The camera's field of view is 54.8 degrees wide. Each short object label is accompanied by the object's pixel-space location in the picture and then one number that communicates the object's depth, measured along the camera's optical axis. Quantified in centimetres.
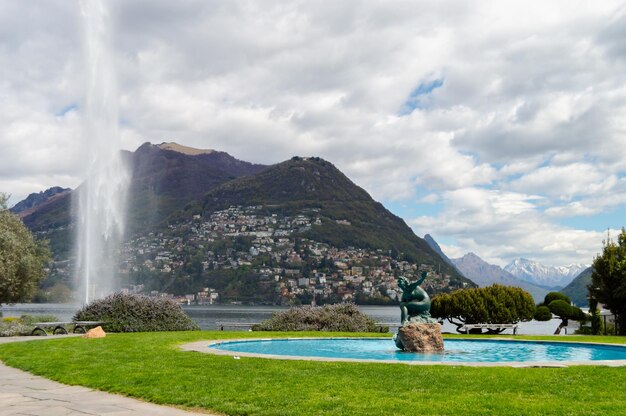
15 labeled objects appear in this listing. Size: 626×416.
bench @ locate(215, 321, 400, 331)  3456
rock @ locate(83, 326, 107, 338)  2516
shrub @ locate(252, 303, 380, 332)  3316
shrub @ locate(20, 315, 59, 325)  3566
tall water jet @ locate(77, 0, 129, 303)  5631
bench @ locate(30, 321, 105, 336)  2877
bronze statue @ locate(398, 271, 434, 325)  2139
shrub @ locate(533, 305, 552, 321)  4166
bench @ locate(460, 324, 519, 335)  3737
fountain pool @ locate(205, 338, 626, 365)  1890
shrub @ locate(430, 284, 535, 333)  3838
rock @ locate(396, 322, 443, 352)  2009
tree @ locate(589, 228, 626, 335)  3591
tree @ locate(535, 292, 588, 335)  4178
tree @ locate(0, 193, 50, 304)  3566
